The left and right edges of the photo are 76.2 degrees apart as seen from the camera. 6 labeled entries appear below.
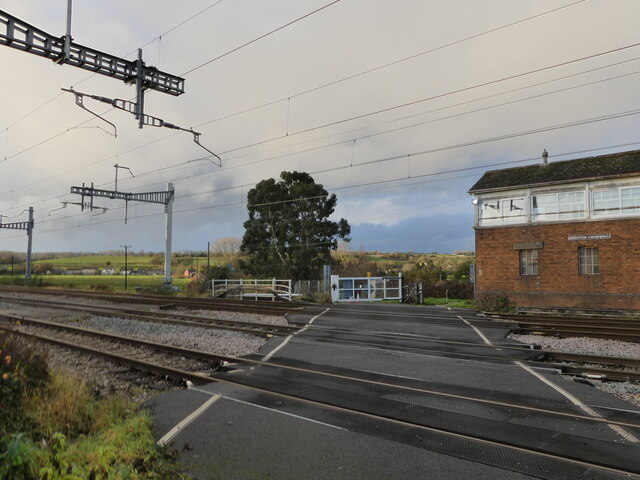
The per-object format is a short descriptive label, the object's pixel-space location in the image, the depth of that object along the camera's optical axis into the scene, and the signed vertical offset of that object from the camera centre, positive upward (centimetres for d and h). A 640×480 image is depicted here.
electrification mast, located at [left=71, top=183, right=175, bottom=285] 3209 +547
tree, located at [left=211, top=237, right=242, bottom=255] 7675 +386
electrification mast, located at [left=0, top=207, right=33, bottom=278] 5091 +469
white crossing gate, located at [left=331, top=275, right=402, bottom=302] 2639 -166
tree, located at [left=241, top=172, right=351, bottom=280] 4025 +380
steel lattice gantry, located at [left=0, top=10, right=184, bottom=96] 1048 +618
